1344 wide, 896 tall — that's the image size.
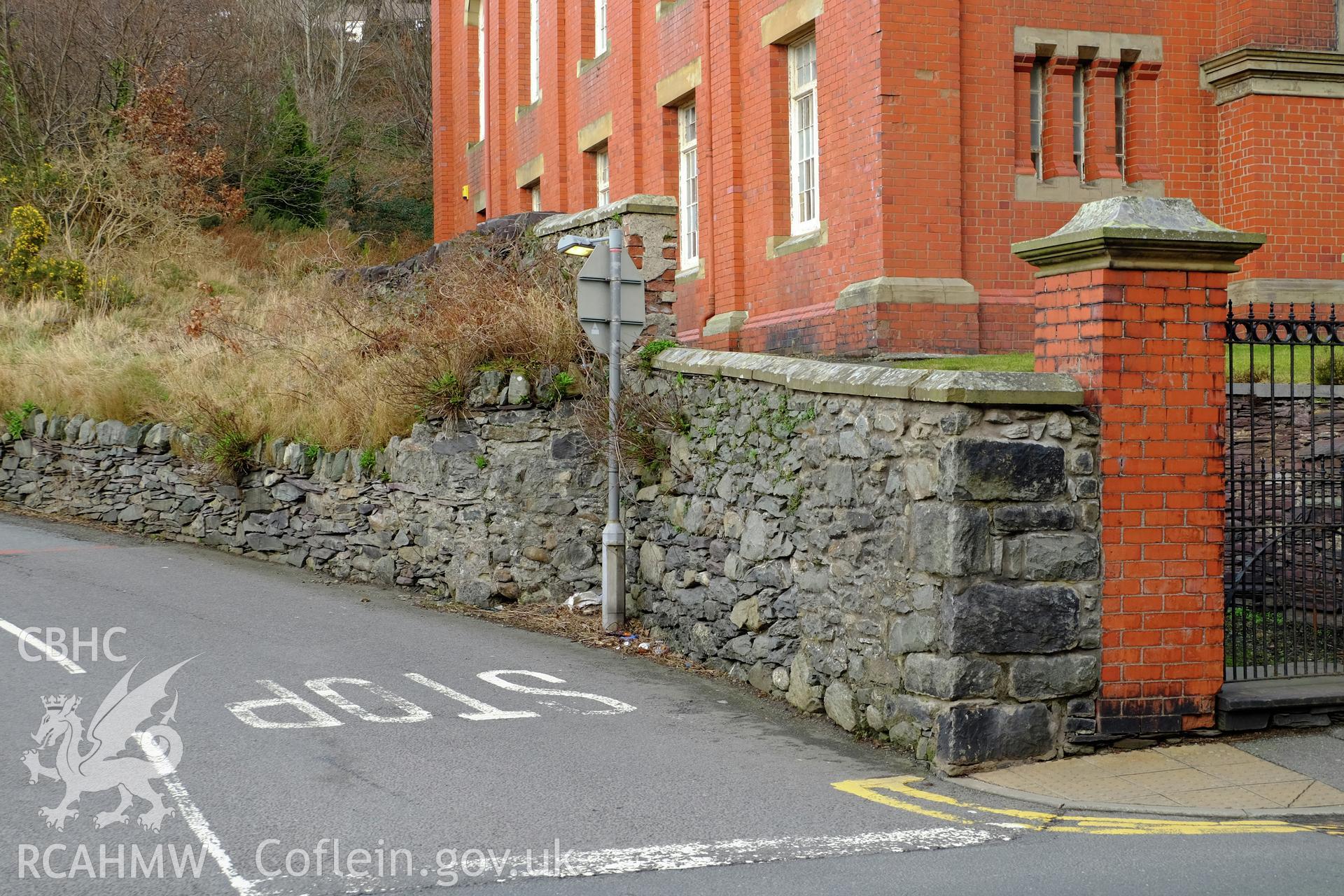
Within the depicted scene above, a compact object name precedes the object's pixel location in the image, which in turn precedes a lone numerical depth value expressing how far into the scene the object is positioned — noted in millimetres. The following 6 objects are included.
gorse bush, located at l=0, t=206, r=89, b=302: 23438
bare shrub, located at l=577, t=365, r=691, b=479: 11203
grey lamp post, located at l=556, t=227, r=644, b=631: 11453
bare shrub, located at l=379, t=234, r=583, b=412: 12539
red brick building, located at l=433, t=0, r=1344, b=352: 14320
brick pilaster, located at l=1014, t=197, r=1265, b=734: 7406
